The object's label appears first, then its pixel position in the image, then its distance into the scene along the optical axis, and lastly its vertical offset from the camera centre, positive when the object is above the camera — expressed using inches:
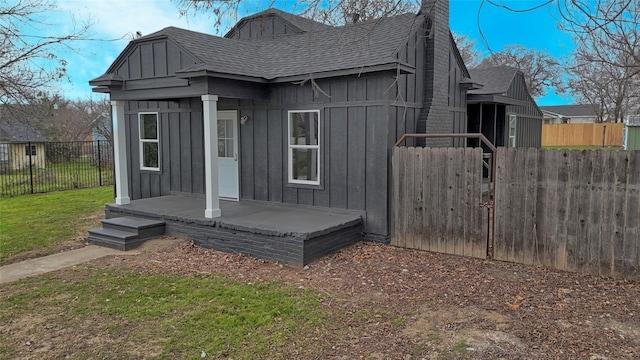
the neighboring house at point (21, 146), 794.2 +13.1
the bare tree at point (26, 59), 307.0 +72.1
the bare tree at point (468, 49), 1168.0 +274.4
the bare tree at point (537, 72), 1377.7 +256.0
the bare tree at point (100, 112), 1321.4 +126.5
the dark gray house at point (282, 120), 290.7 +23.2
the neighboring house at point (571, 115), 1995.6 +155.4
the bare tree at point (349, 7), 204.2 +70.5
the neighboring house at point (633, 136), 1059.9 +30.3
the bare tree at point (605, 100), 307.0 +118.1
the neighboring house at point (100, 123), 1253.1 +86.8
